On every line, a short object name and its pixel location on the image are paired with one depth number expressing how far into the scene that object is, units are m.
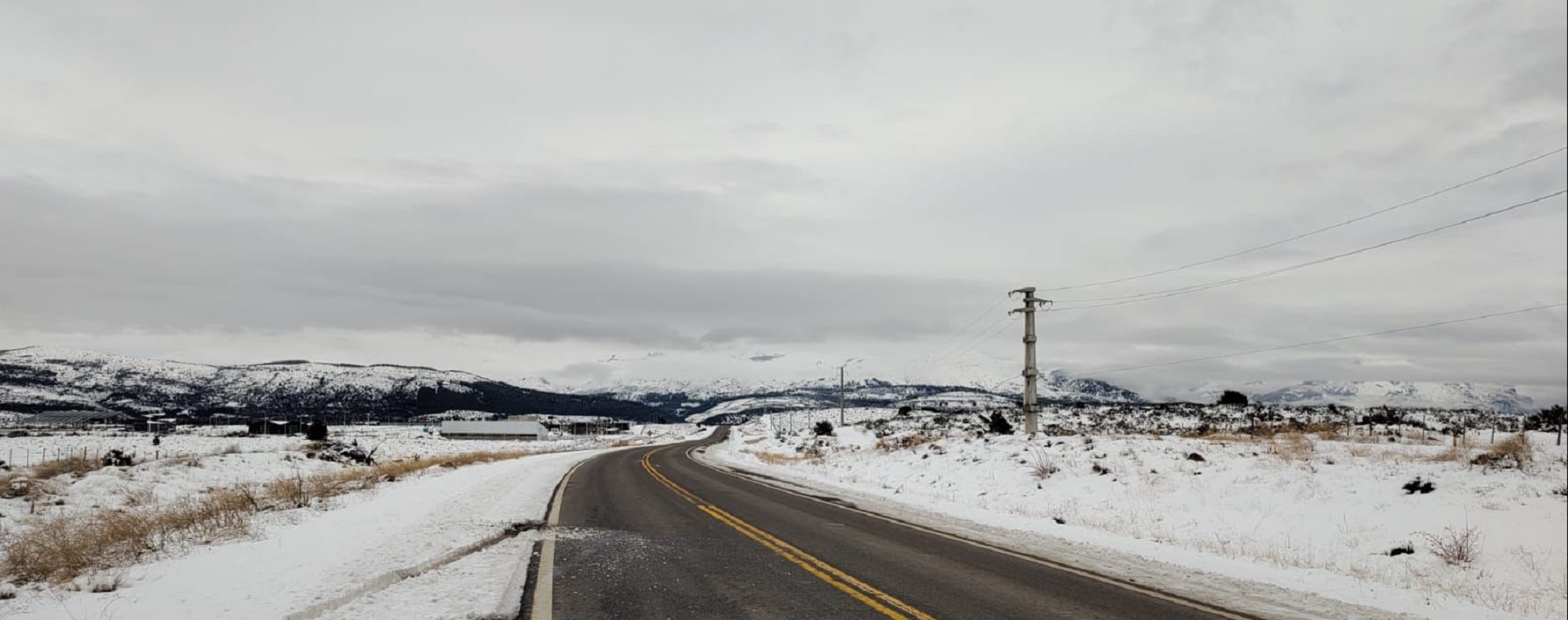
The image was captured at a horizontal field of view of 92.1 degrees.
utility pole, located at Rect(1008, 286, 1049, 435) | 35.14
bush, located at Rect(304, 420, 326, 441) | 82.95
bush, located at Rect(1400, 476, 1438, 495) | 17.00
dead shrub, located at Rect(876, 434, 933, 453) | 39.22
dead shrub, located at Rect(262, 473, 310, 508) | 17.86
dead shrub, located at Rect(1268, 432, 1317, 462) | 21.38
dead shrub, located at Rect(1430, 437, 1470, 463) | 18.61
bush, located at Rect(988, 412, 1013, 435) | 39.13
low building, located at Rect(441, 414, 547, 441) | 136.38
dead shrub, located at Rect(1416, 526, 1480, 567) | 13.79
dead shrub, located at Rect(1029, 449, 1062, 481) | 25.48
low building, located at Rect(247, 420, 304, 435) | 127.54
